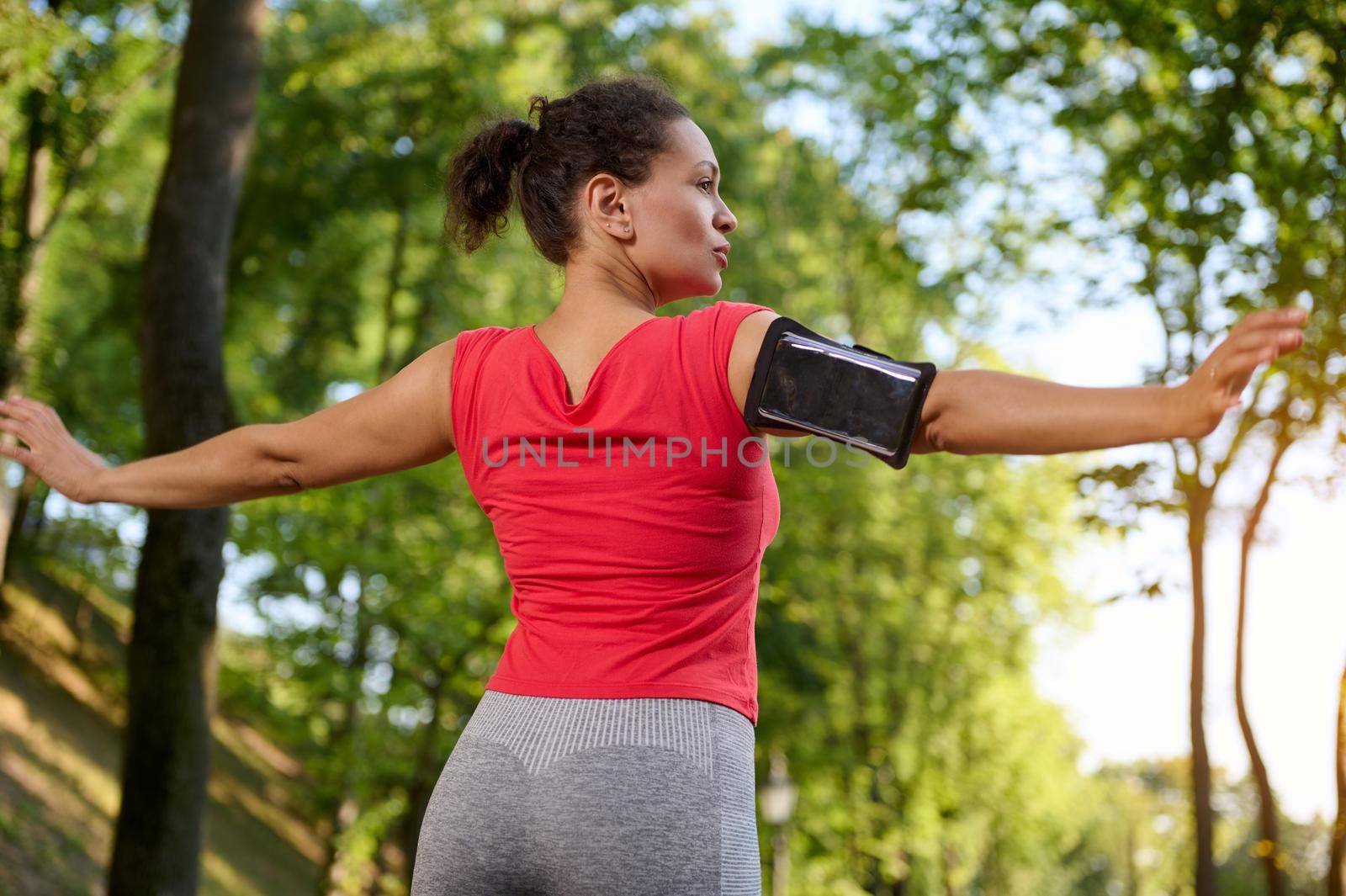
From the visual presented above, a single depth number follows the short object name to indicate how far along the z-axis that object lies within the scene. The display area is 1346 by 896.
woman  1.54
